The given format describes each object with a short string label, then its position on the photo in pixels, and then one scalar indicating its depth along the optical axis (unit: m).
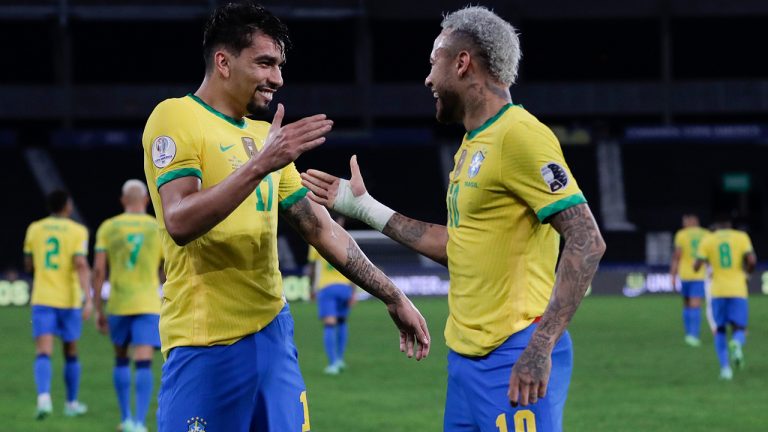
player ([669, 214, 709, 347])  17.67
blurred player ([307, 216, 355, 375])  14.55
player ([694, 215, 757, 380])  14.39
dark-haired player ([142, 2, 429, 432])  4.21
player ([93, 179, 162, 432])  10.02
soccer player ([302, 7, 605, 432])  3.95
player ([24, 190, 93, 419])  11.21
